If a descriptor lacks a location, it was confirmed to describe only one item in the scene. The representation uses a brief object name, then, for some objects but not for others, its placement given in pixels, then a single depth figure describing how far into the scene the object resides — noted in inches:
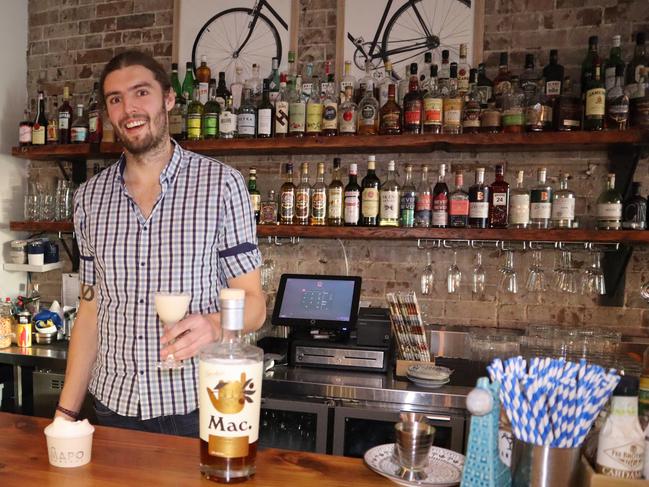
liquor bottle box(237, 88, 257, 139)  114.7
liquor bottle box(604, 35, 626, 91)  101.7
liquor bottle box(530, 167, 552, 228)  101.7
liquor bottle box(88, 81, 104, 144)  127.2
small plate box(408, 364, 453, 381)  93.9
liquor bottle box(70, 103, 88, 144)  128.0
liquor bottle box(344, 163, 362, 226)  110.2
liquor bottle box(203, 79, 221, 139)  117.3
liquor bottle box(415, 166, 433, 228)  107.8
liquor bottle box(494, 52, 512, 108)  107.1
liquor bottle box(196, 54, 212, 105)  122.0
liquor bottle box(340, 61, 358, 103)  113.0
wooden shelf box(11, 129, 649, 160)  97.3
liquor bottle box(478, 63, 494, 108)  109.0
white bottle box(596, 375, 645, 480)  35.7
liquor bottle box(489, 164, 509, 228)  105.3
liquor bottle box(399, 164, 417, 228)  108.0
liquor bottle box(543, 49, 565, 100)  104.8
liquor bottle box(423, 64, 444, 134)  104.3
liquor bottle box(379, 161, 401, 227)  108.0
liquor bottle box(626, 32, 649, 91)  100.7
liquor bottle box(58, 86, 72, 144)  130.8
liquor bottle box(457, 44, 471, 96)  110.0
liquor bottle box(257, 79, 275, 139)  113.7
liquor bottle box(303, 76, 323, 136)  111.0
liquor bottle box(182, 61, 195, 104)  128.1
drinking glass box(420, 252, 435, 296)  114.8
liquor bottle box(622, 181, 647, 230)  98.4
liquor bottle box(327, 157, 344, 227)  112.2
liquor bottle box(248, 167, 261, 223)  120.0
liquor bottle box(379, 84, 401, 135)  107.5
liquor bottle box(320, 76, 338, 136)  110.0
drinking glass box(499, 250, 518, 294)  111.0
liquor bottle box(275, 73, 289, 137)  112.8
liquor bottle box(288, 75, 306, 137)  111.8
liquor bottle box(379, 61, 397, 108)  113.4
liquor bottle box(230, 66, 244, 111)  125.7
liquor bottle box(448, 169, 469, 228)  105.2
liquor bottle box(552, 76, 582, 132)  100.3
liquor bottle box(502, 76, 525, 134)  102.3
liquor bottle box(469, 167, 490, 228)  105.0
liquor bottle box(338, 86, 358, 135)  109.7
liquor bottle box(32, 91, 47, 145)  130.0
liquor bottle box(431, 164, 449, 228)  106.3
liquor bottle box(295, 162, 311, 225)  114.1
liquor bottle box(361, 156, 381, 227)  109.1
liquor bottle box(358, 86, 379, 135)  108.8
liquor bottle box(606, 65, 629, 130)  96.9
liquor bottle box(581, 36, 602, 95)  103.7
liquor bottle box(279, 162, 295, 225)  115.5
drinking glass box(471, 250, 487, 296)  114.0
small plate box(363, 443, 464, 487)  41.3
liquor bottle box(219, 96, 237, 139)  116.0
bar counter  41.2
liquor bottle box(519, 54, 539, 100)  106.0
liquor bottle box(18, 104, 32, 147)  130.5
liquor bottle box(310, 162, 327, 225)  113.0
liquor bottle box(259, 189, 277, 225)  117.5
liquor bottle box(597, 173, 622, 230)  99.4
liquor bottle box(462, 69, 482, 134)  104.4
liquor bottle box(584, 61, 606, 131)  97.9
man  63.3
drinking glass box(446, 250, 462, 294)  114.6
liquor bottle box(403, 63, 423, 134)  106.4
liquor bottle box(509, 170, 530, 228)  102.3
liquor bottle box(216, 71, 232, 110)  125.1
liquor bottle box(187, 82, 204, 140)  118.2
